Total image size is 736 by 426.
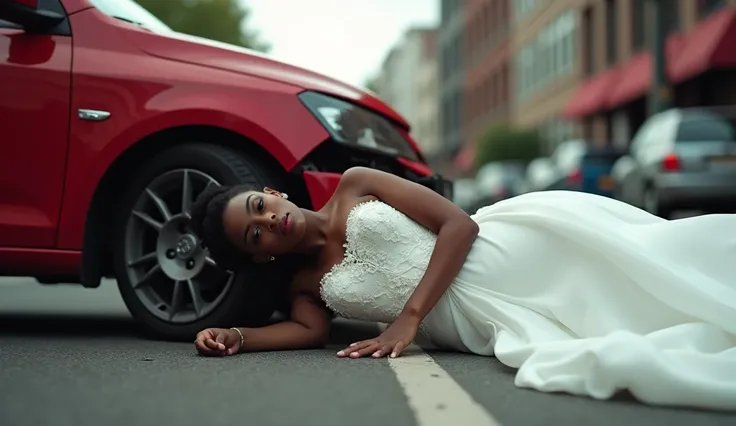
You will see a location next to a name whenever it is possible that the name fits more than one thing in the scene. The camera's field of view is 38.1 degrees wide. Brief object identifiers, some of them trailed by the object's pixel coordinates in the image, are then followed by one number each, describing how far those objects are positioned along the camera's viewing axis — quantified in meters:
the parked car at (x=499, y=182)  29.37
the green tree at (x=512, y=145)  40.50
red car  5.36
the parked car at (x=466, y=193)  34.30
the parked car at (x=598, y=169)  19.47
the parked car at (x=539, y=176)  22.92
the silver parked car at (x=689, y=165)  14.38
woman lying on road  4.41
